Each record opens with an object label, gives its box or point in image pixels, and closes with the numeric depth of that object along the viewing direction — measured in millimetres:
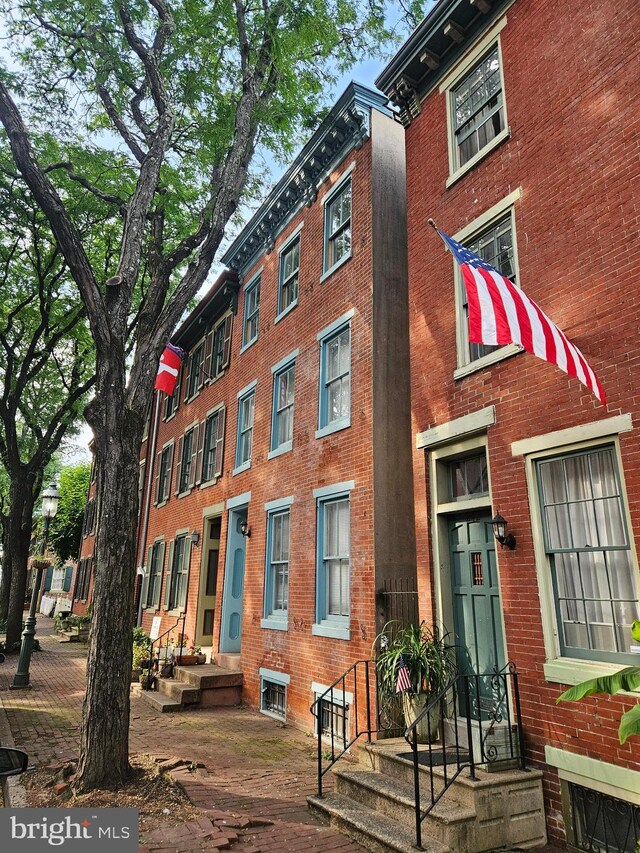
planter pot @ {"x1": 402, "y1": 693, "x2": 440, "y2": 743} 6965
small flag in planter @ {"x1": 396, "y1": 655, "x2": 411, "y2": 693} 6750
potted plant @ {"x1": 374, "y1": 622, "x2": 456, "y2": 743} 6961
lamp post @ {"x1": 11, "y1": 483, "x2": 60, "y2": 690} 12836
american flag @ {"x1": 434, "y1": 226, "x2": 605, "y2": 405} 5445
